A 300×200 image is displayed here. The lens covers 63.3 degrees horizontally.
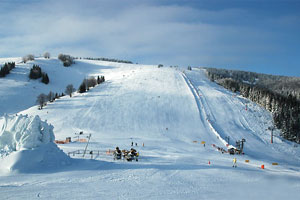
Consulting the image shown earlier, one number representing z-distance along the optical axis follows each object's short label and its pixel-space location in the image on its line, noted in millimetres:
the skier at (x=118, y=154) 24766
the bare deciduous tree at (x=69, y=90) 71706
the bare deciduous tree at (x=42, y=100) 60116
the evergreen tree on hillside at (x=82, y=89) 73188
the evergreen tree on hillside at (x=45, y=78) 93469
